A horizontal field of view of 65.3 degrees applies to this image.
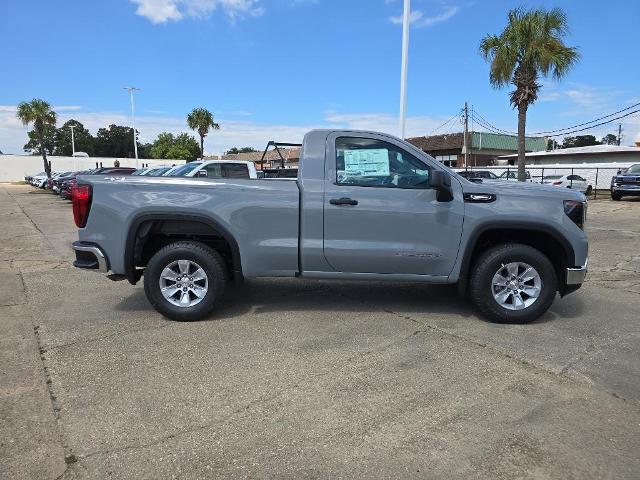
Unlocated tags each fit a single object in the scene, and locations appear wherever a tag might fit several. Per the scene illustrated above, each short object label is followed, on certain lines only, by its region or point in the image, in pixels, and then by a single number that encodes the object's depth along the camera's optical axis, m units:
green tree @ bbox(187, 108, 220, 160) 52.50
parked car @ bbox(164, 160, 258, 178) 12.87
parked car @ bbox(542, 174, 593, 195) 27.50
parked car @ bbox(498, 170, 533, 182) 28.70
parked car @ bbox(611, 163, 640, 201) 23.86
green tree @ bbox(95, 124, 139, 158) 122.12
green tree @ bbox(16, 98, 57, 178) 49.96
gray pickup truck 4.93
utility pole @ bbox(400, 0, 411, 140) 13.50
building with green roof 46.84
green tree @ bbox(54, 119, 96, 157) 120.25
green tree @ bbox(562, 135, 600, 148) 102.09
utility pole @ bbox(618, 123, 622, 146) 90.82
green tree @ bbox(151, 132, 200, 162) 86.06
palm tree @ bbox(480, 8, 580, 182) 20.62
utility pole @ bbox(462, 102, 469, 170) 40.99
